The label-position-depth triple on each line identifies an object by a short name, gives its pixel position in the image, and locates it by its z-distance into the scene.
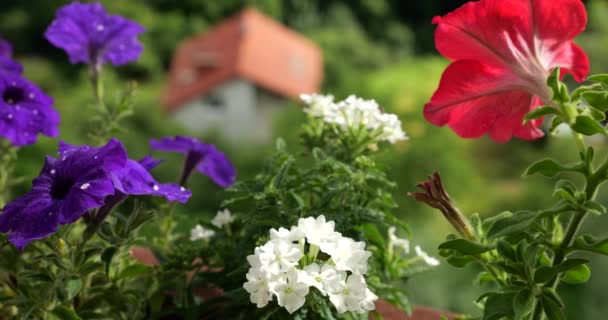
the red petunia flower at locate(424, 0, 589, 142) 0.43
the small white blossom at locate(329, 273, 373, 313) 0.42
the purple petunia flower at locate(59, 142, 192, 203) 0.44
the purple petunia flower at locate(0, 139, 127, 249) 0.42
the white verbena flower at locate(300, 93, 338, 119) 0.57
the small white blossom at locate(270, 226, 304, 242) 0.42
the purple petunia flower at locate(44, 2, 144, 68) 0.67
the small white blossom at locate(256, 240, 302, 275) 0.41
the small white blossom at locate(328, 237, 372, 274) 0.43
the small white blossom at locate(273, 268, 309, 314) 0.41
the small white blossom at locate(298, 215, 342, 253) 0.42
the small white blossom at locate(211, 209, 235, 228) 0.56
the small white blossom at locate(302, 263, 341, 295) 0.42
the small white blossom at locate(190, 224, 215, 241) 0.58
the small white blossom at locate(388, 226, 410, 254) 0.58
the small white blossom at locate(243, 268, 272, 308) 0.42
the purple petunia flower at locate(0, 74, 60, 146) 0.57
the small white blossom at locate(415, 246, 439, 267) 0.60
